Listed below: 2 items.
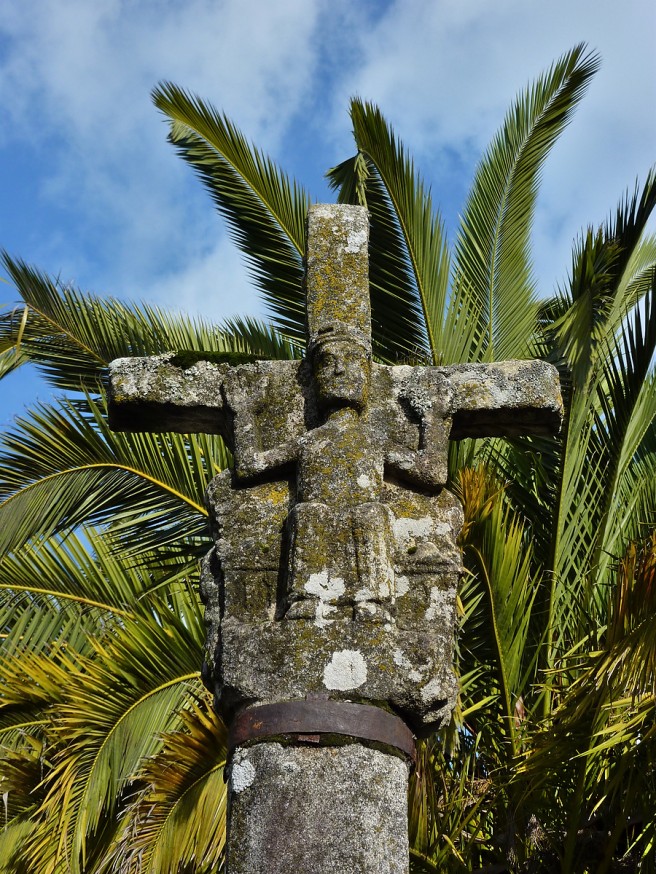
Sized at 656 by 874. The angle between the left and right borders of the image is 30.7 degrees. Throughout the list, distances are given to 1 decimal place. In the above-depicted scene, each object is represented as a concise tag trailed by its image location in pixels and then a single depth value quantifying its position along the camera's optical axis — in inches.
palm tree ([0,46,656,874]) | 253.1
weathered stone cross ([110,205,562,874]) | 146.2
